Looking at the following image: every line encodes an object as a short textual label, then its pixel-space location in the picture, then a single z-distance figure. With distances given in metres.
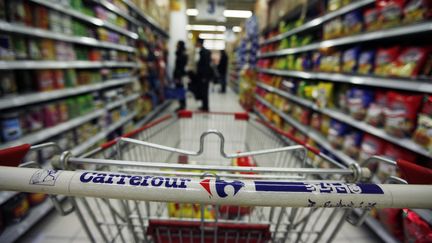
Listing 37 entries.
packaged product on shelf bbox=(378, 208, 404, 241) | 1.32
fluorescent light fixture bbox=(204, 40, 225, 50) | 23.57
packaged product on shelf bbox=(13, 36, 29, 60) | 1.41
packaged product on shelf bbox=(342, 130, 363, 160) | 1.80
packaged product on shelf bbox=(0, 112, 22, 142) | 1.32
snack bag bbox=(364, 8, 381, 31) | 1.59
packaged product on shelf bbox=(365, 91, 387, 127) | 1.53
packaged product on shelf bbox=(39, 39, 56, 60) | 1.66
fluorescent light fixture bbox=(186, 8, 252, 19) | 11.26
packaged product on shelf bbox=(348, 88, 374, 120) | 1.69
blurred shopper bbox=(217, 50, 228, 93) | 7.87
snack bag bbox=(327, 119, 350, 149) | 1.99
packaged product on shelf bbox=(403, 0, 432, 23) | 1.22
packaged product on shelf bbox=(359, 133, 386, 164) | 1.54
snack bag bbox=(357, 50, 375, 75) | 1.68
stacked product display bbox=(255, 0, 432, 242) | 1.27
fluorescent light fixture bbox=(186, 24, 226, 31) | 15.99
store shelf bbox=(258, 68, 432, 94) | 1.19
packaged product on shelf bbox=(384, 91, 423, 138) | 1.27
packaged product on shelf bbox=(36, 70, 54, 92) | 1.63
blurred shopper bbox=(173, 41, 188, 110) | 4.75
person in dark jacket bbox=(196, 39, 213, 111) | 4.45
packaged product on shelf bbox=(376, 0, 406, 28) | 1.41
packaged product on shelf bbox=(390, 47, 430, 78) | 1.28
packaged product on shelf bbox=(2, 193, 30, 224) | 1.33
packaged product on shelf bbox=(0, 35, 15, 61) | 1.26
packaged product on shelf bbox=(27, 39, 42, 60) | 1.53
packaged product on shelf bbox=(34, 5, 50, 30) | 1.59
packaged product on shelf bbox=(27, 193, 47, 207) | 1.50
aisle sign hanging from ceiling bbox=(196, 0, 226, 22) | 7.01
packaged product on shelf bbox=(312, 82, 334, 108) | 2.19
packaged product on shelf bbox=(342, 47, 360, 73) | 1.85
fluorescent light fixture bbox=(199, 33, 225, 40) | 20.24
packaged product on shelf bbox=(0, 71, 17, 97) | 1.36
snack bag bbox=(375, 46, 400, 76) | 1.48
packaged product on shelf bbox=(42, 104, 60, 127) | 1.69
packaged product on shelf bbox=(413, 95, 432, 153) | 1.14
